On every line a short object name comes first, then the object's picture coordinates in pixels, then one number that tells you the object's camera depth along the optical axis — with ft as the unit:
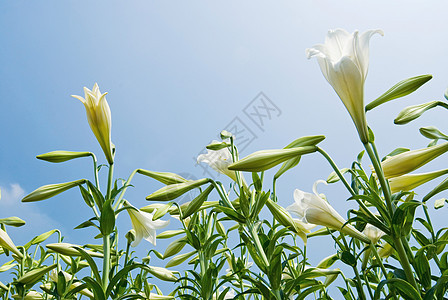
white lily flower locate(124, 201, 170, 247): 4.67
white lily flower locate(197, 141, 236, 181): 4.81
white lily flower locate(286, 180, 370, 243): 3.41
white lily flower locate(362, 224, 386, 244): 3.73
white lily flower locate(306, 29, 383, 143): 3.06
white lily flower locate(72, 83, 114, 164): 4.45
